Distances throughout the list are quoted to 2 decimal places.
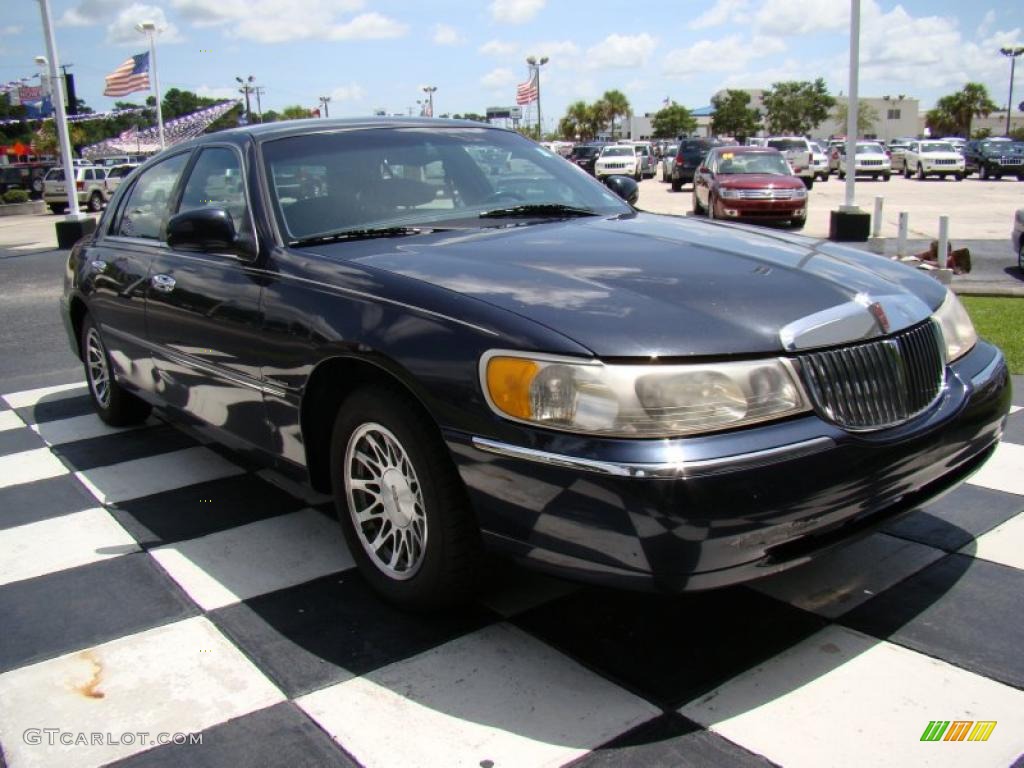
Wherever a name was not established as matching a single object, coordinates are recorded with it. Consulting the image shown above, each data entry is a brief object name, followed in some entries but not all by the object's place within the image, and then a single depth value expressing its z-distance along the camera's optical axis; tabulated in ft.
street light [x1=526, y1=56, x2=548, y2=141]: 229.04
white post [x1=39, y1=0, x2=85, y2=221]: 62.28
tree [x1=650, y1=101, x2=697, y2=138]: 337.93
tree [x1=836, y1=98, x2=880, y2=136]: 336.00
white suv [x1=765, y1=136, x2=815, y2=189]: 104.83
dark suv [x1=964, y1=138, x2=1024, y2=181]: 122.26
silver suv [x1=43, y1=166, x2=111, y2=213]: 104.22
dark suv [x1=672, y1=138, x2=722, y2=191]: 109.40
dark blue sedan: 7.57
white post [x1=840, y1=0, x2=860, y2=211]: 47.16
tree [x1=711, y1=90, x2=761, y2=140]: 286.25
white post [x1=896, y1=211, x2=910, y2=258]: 38.96
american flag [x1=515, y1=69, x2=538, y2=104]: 185.51
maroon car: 56.29
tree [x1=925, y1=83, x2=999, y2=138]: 327.47
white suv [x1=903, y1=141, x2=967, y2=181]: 123.85
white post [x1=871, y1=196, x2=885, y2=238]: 46.83
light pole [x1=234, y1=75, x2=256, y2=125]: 260.62
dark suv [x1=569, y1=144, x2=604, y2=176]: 137.79
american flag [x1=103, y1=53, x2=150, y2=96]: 107.14
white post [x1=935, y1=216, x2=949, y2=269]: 34.81
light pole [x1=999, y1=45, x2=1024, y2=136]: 265.54
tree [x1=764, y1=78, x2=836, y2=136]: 288.92
